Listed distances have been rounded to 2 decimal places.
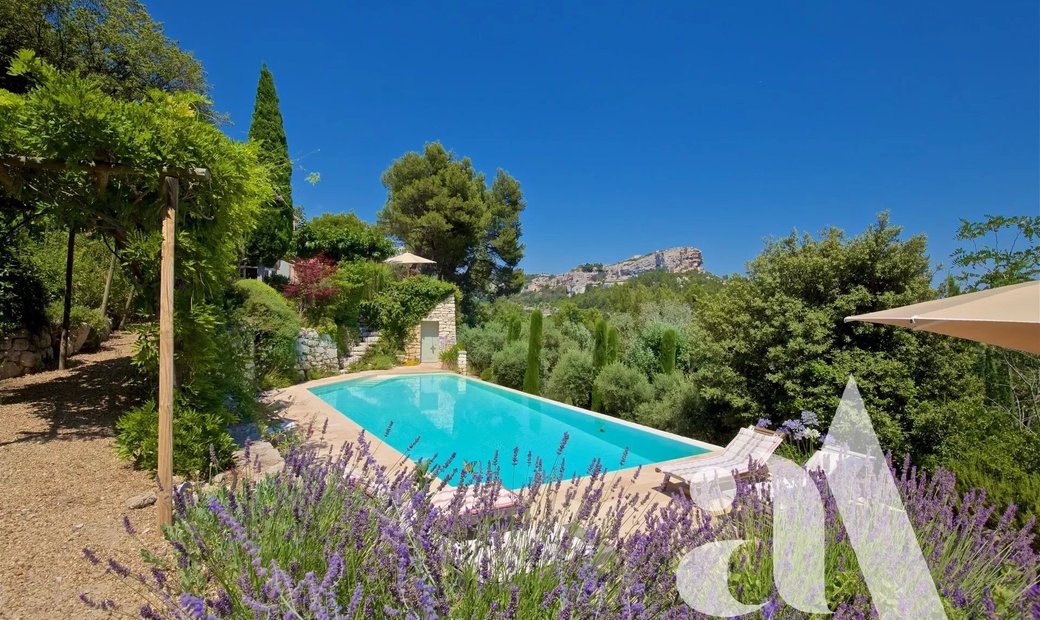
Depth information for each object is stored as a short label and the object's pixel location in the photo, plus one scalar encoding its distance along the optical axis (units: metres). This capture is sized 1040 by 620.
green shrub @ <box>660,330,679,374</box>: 10.41
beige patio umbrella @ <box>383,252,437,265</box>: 17.70
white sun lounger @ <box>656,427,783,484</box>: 5.21
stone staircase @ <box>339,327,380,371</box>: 15.52
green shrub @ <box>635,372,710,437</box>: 8.80
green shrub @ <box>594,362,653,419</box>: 10.46
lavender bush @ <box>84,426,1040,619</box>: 1.62
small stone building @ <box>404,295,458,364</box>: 17.20
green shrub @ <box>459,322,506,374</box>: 15.74
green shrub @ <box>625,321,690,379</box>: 11.09
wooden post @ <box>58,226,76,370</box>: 7.91
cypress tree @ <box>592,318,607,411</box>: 11.41
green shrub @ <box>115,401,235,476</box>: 4.60
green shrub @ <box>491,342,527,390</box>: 14.14
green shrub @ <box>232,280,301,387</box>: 10.34
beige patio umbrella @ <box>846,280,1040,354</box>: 2.79
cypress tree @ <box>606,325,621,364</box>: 11.52
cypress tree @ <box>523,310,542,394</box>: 12.78
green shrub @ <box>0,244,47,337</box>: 7.60
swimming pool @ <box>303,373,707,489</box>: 8.17
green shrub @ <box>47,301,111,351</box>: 9.26
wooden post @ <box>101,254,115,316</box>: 10.24
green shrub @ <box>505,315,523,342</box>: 15.28
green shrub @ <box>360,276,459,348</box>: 16.53
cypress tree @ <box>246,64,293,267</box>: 15.50
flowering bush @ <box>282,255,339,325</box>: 14.97
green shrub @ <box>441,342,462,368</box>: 16.52
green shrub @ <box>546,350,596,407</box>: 12.05
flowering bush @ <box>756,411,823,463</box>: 4.28
